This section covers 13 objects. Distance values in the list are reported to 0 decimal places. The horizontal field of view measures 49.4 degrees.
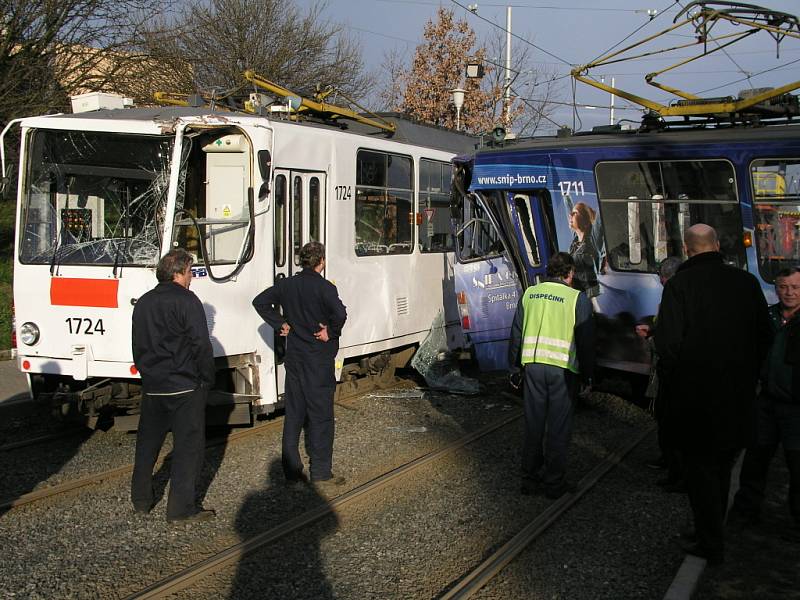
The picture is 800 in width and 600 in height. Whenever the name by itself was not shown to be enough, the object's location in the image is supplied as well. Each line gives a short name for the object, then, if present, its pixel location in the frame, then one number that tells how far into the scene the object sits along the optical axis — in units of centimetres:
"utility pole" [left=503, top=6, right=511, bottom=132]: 2468
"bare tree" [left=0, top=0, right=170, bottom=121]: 1505
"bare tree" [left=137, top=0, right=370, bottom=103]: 2284
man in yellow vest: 641
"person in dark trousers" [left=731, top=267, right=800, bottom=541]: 565
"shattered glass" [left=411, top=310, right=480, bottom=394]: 1080
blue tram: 859
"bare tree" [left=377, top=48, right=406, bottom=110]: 3225
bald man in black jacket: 502
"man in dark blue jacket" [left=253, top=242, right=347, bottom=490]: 666
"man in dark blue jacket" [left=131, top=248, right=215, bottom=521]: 583
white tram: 750
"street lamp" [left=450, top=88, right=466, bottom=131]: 1856
